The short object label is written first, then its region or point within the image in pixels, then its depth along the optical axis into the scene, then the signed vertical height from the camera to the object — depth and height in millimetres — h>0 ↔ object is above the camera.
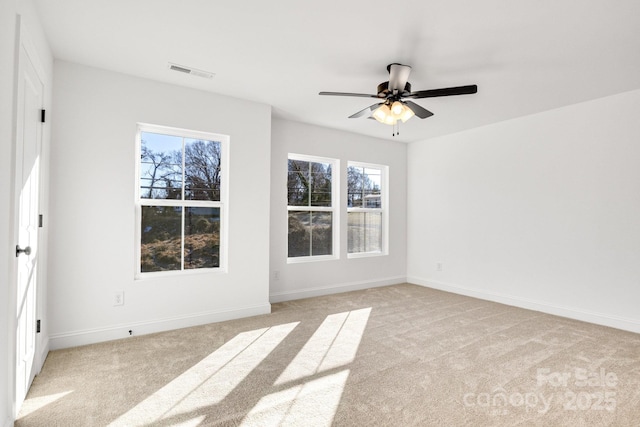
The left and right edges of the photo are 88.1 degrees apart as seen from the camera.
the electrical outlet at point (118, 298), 3156 -771
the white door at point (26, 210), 1943 +44
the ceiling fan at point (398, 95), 2768 +1091
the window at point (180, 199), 3420 +207
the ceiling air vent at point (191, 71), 3078 +1414
